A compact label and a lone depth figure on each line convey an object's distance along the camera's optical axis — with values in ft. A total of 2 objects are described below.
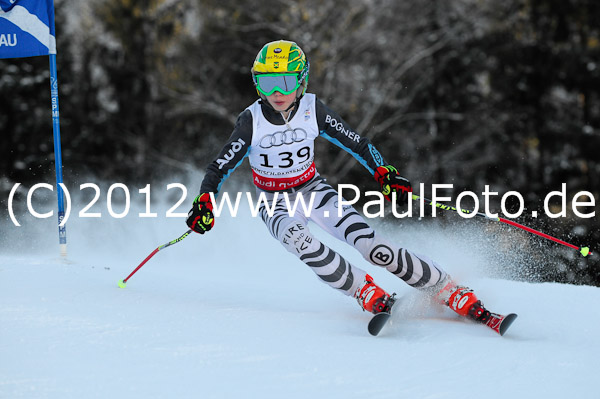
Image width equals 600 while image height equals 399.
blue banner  36.47
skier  25.57
